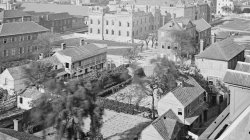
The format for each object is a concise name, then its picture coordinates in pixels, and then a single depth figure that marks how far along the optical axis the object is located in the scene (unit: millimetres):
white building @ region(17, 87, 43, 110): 34312
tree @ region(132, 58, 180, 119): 33522
